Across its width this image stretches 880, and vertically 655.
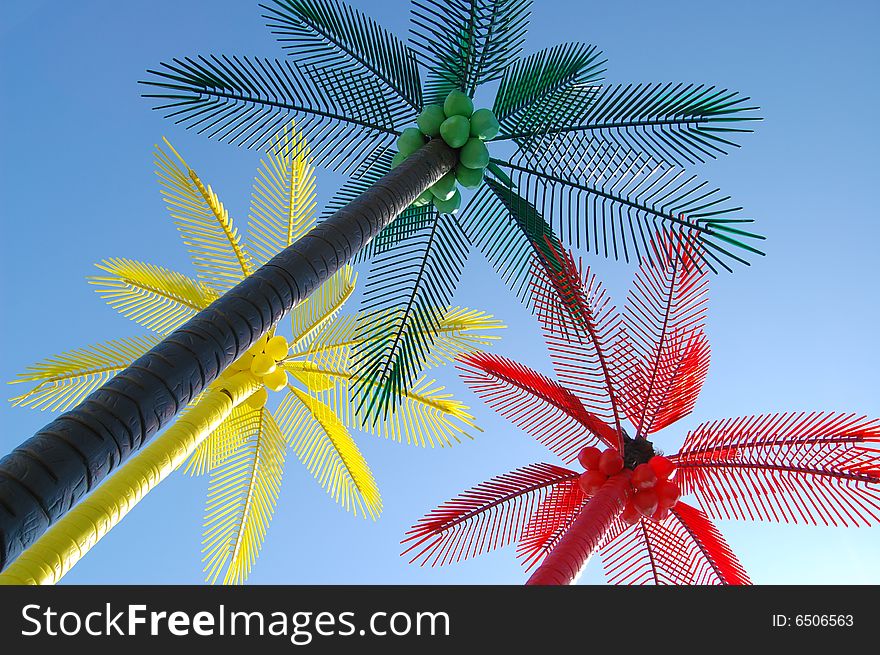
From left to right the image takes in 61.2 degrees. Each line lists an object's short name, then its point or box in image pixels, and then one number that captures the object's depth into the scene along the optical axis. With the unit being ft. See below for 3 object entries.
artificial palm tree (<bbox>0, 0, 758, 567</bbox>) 18.63
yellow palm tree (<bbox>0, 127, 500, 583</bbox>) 30.37
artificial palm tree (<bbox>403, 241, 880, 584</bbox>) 22.52
